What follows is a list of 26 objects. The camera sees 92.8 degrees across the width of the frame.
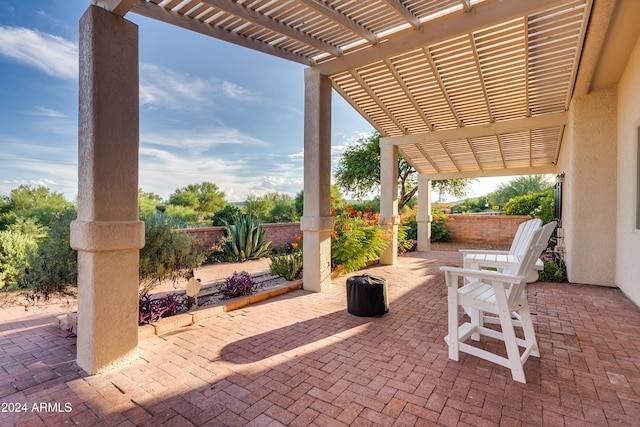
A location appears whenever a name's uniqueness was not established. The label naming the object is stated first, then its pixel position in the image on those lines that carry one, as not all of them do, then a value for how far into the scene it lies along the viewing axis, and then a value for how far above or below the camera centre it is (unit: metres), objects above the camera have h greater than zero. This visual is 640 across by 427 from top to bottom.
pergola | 2.48 +2.09
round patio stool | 3.81 -1.11
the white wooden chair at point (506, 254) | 3.29 -0.53
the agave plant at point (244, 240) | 7.99 -0.80
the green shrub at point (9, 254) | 4.87 -0.75
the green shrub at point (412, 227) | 12.55 -0.70
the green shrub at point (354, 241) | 6.05 -0.63
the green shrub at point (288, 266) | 5.48 -1.03
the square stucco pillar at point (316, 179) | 4.88 +0.50
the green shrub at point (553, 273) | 5.78 -1.21
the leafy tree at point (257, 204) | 16.83 +0.33
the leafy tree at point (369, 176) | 12.92 +1.59
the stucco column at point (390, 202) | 7.44 +0.20
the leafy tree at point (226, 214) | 11.49 -0.17
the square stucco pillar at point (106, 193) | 2.44 +0.13
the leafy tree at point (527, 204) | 11.80 +0.27
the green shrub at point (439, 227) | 13.00 -0.72
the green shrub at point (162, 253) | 3.46 -0.51
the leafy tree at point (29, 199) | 13.12 +0.44
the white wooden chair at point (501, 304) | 2.40 -0.80
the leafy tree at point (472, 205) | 24.05 +0.45
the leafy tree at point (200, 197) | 24.92 +1.02
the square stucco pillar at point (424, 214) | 10.63 -0.13
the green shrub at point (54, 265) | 2.96 -0.55
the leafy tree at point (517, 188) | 23.56 +1.83
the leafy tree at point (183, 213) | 16.59 -0.21
